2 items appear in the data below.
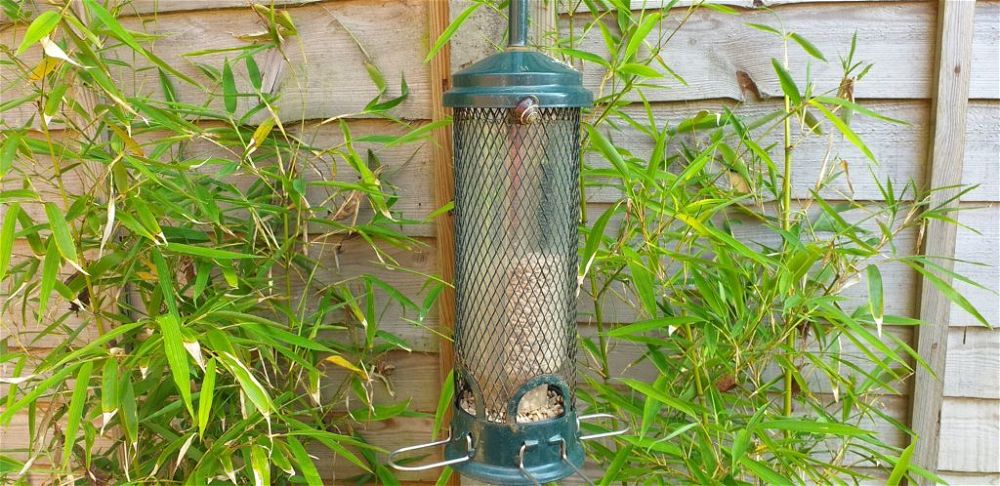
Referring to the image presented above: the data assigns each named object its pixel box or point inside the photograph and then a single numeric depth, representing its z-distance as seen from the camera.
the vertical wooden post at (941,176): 1.38
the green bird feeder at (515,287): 1.06
